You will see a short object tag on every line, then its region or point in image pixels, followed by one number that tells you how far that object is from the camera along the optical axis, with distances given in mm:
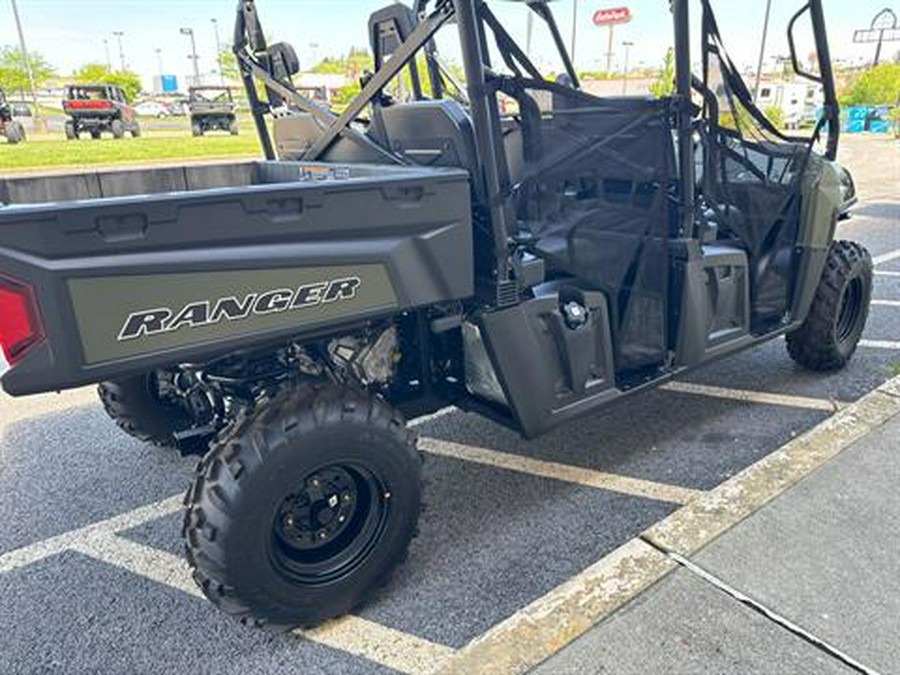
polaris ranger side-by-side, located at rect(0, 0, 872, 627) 1867
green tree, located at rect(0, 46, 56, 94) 46875
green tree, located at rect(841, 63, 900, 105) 41219
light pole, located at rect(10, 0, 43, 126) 33750
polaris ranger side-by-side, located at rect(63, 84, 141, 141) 24500
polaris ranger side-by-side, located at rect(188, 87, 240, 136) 26891
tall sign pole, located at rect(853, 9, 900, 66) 47219
